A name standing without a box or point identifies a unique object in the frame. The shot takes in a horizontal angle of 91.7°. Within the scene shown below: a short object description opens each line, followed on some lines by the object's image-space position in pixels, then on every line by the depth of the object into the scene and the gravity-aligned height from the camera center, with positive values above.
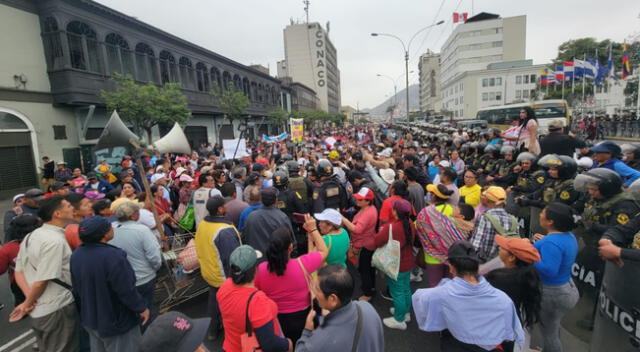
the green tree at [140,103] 15.54 +2.34
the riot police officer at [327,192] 5.21 -0.90
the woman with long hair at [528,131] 6.43 -0.06
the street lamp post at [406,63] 24.44 +5.64
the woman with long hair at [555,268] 2.77 -1.25
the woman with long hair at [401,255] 3.77 -1.51
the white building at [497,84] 66.75 +9.99
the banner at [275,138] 15.57 +0.17
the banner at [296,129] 15.76 +0.58
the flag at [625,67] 26.45 +4.76
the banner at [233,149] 11.61 -0.18
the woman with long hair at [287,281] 2.59 -1.20
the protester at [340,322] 1.85 -1.13
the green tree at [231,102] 27.36 +3.74
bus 24.28 +1.31
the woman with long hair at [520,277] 2.52 -1.22
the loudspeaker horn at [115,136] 5.06 +0.24
